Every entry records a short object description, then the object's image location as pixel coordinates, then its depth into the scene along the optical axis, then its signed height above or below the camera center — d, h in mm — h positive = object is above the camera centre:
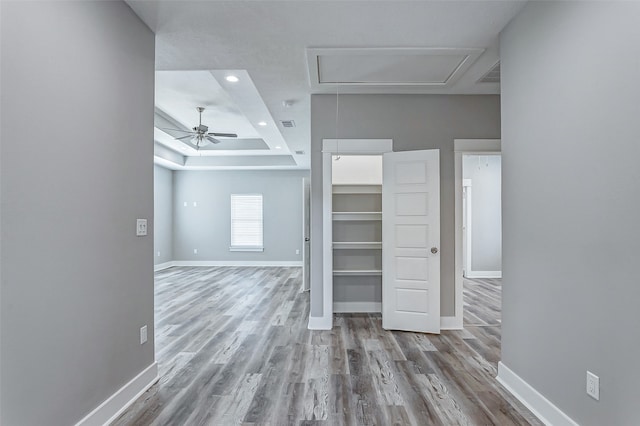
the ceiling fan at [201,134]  5880 +1475
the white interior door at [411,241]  3928 -243
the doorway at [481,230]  7730 -226
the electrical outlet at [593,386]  1777 -858
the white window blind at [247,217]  9656 +66
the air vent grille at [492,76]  3454 +1504
